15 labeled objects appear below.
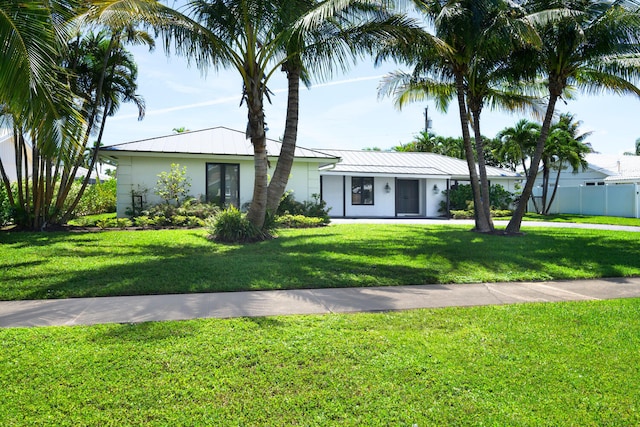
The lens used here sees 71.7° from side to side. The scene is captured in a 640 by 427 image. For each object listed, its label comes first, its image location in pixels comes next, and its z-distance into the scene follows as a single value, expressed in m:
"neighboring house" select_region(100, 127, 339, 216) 17.09
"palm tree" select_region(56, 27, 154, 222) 14.20
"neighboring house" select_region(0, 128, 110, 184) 20.89
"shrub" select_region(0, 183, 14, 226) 13.91
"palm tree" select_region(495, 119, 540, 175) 26.34
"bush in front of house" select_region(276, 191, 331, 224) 17.52
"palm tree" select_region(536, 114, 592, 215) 25.22
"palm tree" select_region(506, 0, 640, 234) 11.93
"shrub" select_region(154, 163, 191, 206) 16.53
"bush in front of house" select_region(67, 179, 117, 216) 20.62
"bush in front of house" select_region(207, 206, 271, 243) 11.38
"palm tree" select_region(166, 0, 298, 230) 10.64
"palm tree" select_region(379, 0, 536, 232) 12.19
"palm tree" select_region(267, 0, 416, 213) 10.65
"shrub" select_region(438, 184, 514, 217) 25.42
